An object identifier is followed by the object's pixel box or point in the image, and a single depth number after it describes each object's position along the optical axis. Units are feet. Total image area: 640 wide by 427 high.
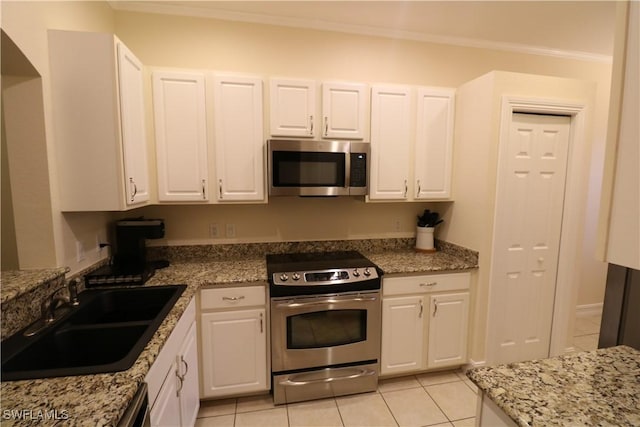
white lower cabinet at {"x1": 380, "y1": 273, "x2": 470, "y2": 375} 7.16
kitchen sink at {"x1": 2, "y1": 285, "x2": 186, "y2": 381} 3.51
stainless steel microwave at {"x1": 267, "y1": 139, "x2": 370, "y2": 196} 6.91
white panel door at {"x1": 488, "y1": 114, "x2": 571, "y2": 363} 7.24
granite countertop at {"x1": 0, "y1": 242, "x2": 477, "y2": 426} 2.67
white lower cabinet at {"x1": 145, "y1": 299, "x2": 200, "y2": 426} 3.92
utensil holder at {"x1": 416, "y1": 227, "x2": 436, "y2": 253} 8.64
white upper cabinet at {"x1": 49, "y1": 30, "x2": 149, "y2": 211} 4.91
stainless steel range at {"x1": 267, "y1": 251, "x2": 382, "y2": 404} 6.49
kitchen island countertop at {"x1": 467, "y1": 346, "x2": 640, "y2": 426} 2.52
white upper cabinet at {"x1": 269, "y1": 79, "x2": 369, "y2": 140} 7.07
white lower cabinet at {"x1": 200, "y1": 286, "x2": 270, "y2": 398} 6.32
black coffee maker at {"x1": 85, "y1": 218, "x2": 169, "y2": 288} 6.40
